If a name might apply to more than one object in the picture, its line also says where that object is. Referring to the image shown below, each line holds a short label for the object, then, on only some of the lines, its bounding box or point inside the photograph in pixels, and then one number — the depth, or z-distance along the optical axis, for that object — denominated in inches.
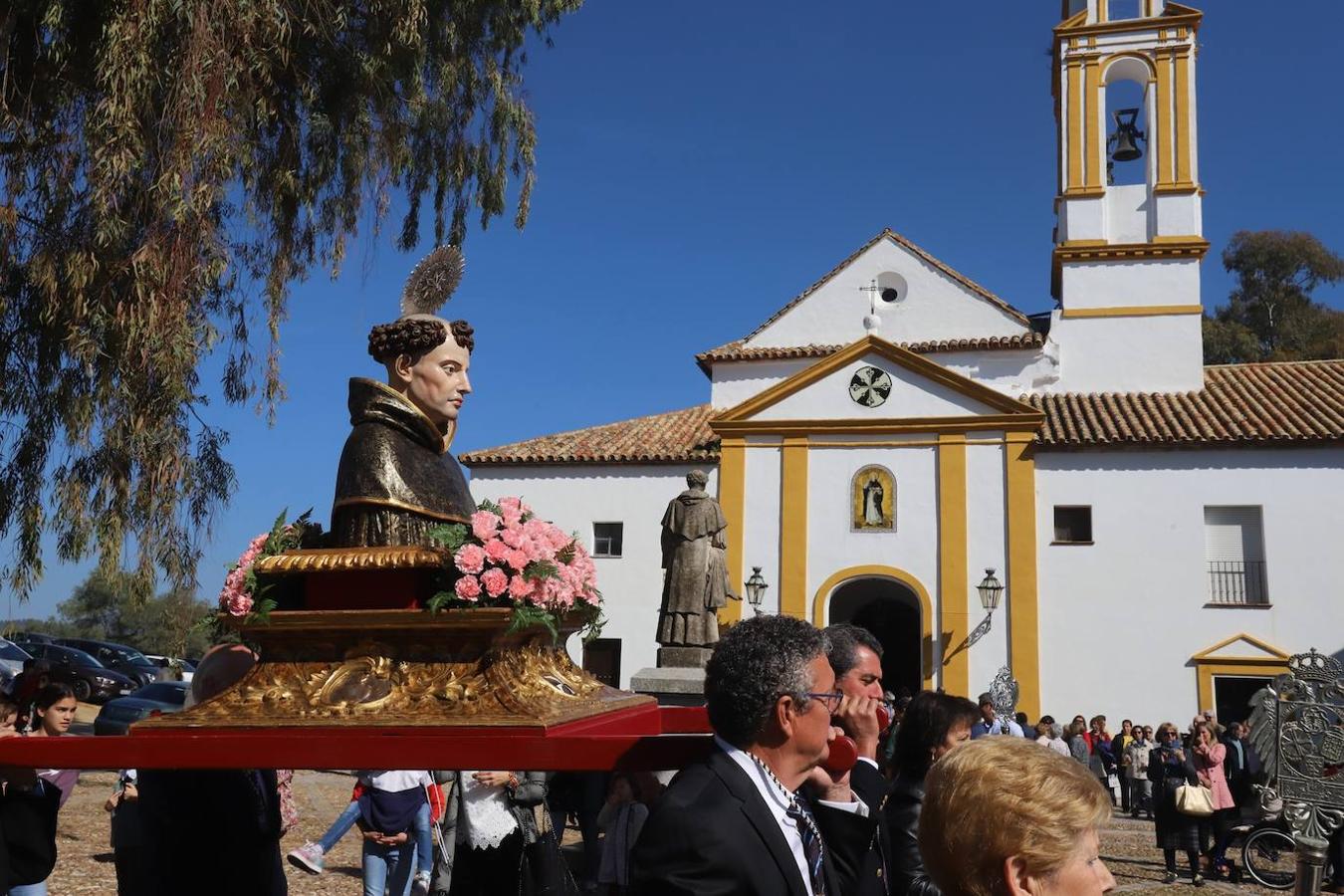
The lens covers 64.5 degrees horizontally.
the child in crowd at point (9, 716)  167.8
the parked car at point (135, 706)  685.9
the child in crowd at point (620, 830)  247.9
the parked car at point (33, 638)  1293.1
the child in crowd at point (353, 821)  259.6
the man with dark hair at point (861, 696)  118.3
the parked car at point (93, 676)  986.7
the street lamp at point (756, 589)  831.7
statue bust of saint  124.4
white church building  782.5
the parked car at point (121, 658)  1145.4
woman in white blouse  200.4
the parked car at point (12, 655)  924.0
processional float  100.4
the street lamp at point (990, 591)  805.9
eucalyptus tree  320.2
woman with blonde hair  75.2
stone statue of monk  420.5
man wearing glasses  81.4
